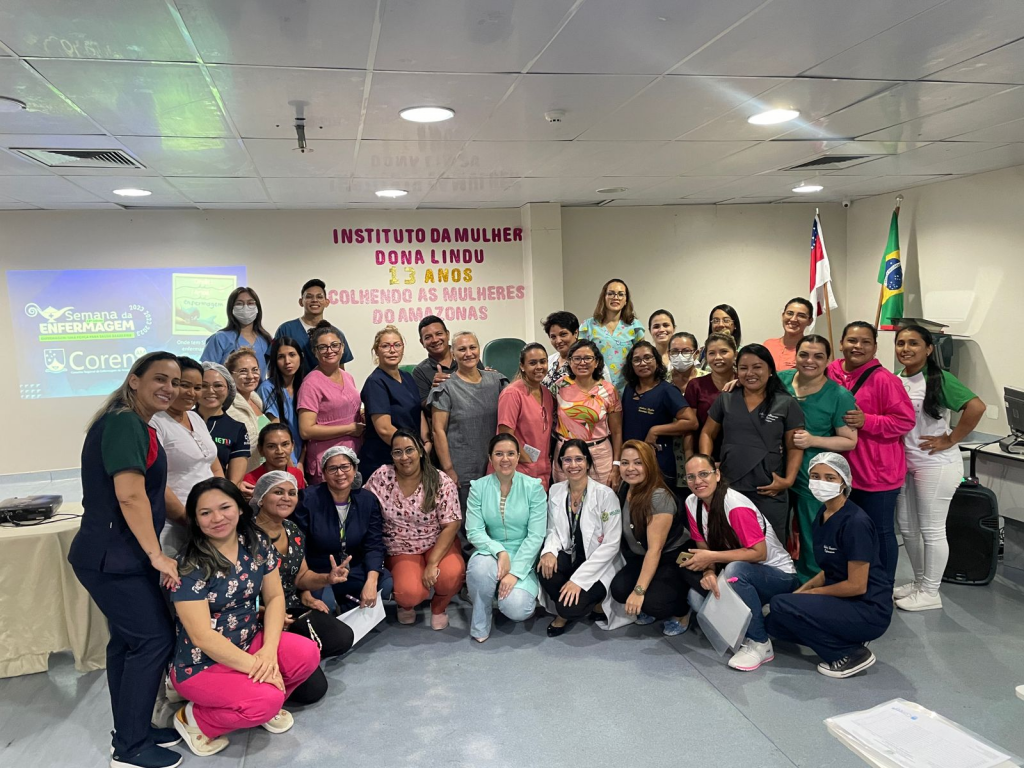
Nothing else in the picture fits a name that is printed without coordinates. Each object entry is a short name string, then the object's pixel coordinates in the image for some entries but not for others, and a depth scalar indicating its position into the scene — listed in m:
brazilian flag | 7.10
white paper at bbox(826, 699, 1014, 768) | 1.58
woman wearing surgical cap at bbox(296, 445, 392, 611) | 3.39
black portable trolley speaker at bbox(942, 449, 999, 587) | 3.90
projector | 3.29
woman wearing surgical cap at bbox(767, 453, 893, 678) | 2.95
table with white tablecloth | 3.15
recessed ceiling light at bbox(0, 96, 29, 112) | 3.13
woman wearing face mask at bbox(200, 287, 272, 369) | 4.47
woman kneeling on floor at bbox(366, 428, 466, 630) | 3.57
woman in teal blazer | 3.46
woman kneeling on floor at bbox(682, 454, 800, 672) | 3.14
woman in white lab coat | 3.46
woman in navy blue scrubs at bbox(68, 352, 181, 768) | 2.37
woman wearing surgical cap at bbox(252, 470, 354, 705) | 3.04
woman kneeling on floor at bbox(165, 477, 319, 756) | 2.58
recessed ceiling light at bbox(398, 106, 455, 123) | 3.53
